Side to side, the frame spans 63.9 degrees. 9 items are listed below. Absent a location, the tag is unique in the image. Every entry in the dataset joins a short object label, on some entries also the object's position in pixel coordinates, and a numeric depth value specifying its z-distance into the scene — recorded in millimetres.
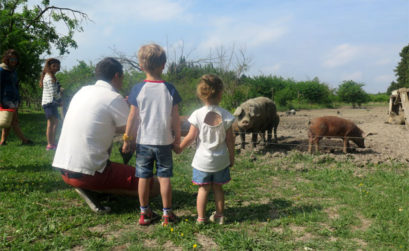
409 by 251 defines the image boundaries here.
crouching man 3520
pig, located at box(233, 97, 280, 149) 7160
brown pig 6964
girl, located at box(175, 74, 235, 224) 3320
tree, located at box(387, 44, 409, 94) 43562
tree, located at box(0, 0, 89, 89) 17344
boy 3225
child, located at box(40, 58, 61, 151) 7008
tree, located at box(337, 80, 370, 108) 30297
